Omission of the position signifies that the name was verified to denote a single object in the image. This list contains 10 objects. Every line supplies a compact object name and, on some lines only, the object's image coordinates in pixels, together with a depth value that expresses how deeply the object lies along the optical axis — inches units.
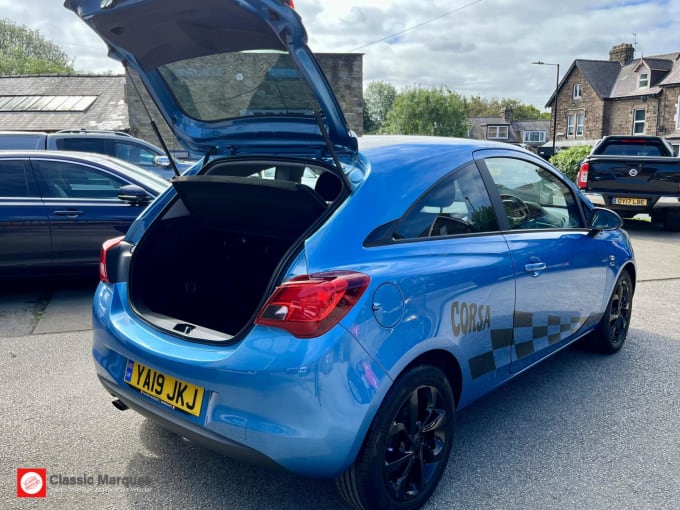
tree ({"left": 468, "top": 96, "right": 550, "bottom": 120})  3752.5
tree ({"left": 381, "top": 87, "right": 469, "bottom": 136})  2529.5
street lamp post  1595.2
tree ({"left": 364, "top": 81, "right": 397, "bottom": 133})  4004.9
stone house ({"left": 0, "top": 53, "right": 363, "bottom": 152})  1003.3
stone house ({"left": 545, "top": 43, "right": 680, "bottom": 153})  1545.3
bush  933.6
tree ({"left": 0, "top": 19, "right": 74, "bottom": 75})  2365.9
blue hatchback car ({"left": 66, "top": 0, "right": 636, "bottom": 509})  81.8
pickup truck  400.8
